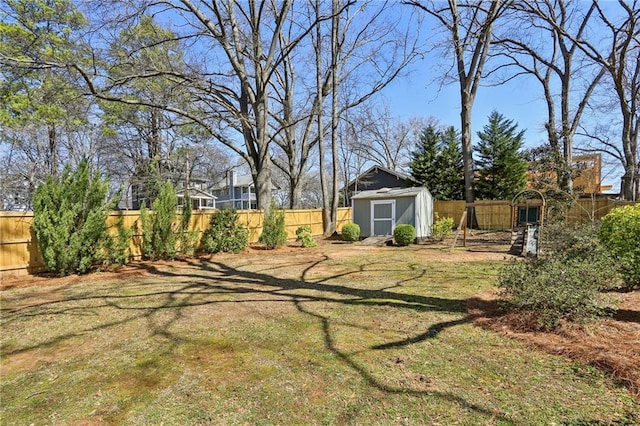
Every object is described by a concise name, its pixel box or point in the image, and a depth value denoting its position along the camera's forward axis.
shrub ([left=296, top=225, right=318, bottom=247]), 12.16
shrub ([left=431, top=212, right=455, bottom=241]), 13.20
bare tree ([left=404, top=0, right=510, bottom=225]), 14.94
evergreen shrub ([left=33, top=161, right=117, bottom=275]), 6.62
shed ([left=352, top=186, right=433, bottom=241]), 12.91
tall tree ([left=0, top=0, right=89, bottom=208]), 11.70
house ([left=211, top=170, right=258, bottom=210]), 34.06
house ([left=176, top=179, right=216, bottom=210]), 22.27
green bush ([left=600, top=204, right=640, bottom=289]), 4.26
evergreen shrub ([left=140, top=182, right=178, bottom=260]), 8.66
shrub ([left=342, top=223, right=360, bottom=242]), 13.55
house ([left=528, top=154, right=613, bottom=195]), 12.85
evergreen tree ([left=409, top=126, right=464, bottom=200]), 21.30
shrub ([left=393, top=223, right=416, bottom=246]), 11.97
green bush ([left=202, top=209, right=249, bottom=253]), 10.18
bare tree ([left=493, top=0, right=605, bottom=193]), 12.76
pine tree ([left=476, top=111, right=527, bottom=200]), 19.14
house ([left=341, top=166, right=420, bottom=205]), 22.34
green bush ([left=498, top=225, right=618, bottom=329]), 3.36
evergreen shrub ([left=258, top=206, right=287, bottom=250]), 11.32
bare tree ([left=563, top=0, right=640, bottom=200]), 5.91
